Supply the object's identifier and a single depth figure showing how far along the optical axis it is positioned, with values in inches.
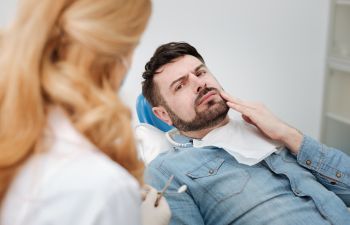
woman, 25.0
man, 50.7
